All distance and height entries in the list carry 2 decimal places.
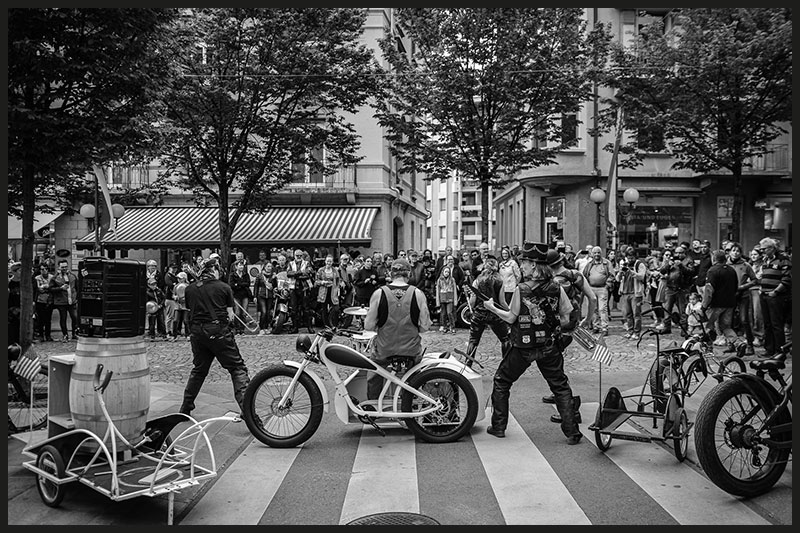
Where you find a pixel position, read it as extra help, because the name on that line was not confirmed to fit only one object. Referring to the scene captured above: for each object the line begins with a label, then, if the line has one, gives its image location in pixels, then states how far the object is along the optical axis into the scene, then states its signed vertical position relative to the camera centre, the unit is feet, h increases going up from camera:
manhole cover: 14.98 -5.49
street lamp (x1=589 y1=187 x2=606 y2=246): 67.92 +6.59
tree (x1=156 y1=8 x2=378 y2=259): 64.49 +16.55
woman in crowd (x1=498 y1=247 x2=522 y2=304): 38.83 -0.61
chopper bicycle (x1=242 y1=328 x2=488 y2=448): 21.45 -4.17
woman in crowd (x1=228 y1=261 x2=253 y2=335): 51.34 -1.56
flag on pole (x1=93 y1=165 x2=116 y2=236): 40.86 +4.72
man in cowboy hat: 21.84 -2.33
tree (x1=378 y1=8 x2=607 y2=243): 63.57 +16.58
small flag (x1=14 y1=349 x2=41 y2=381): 19.49 -2.86
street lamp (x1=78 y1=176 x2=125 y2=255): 56.85 +5.14
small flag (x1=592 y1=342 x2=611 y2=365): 21.24 -2.73
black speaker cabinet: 16.89 -0.83
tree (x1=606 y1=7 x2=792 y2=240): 59.11 +16.06
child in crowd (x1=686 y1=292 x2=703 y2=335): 44.60 -2.91
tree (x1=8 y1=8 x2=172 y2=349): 24.75 +6.71
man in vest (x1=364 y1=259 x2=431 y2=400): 22.81 -1.91
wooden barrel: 16.52 -2.89
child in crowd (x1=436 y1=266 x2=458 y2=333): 50.42 -2.86
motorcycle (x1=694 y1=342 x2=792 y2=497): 15.92 -3.86
